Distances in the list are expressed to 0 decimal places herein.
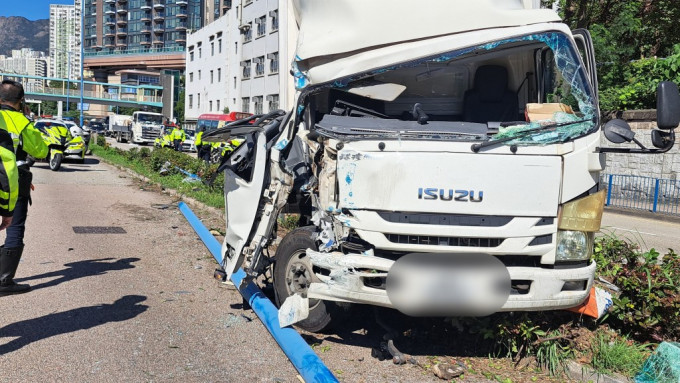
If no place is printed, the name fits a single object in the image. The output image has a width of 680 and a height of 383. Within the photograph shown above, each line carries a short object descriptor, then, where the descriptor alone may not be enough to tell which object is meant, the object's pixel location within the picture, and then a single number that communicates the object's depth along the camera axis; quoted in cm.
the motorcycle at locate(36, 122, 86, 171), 1947
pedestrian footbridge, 8656
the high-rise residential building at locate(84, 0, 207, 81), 11731
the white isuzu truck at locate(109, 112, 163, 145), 4750
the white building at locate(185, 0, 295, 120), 4866
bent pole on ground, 407
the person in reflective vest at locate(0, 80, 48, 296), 544
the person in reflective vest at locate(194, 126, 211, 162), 2118
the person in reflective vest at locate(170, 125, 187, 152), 3034
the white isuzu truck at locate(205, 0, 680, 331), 413
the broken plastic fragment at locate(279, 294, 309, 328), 475
